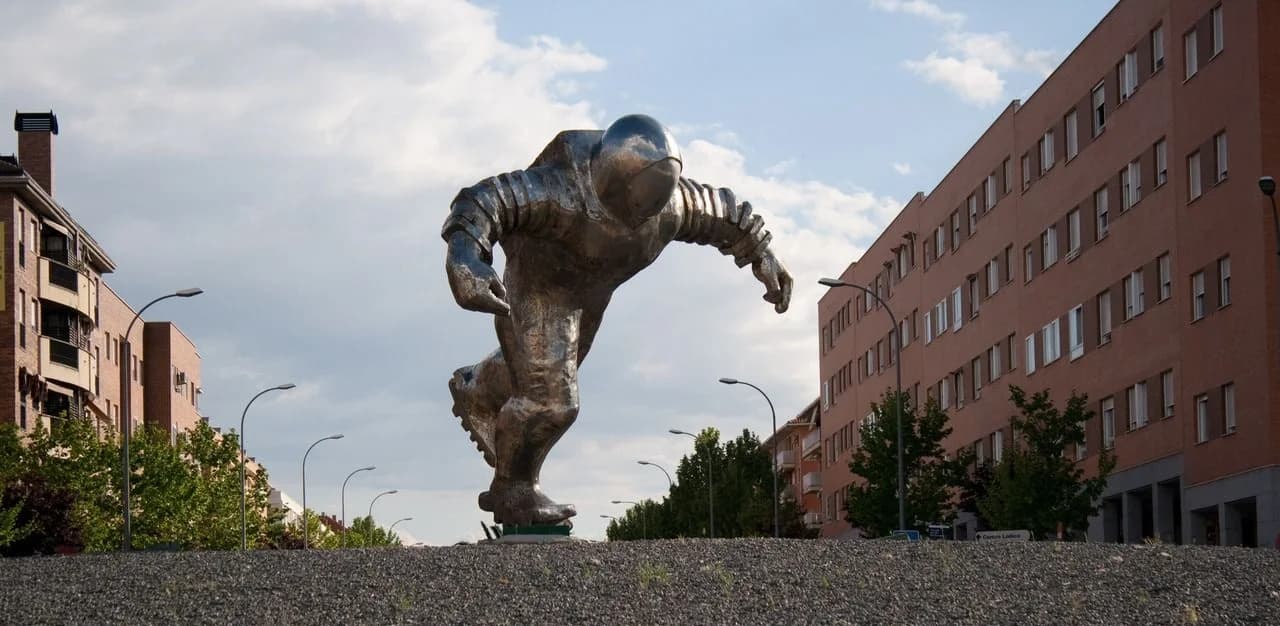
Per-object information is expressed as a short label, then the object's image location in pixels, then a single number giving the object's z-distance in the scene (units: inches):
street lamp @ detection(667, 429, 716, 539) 2668.3
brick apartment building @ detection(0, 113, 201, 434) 2456.9
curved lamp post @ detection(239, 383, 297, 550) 2317.4
